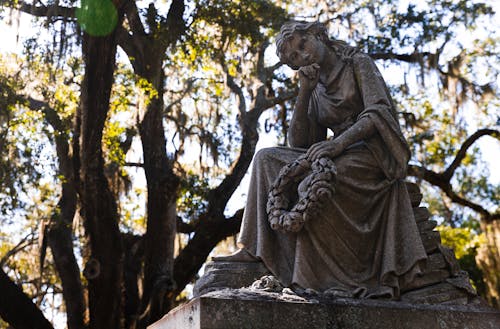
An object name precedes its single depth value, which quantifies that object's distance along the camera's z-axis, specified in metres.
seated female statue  4.61
